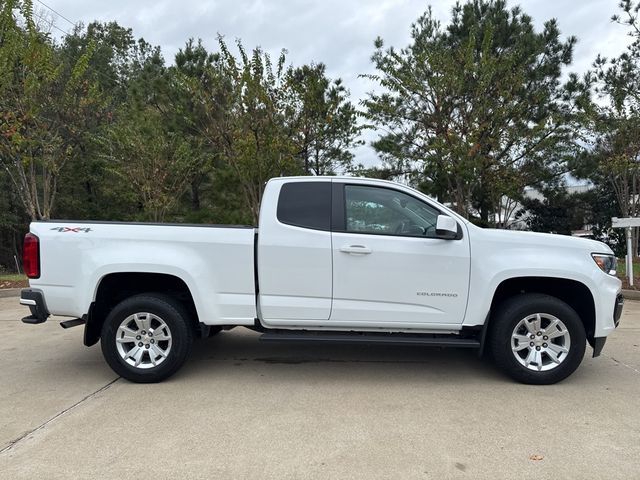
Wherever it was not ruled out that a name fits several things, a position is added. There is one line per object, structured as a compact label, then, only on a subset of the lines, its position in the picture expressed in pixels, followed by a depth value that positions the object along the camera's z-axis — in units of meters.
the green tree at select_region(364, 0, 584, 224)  11.52
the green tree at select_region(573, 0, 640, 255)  12.23
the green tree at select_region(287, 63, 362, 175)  12.18
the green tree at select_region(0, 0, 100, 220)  10.52
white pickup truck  4.41
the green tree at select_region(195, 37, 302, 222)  11.87
